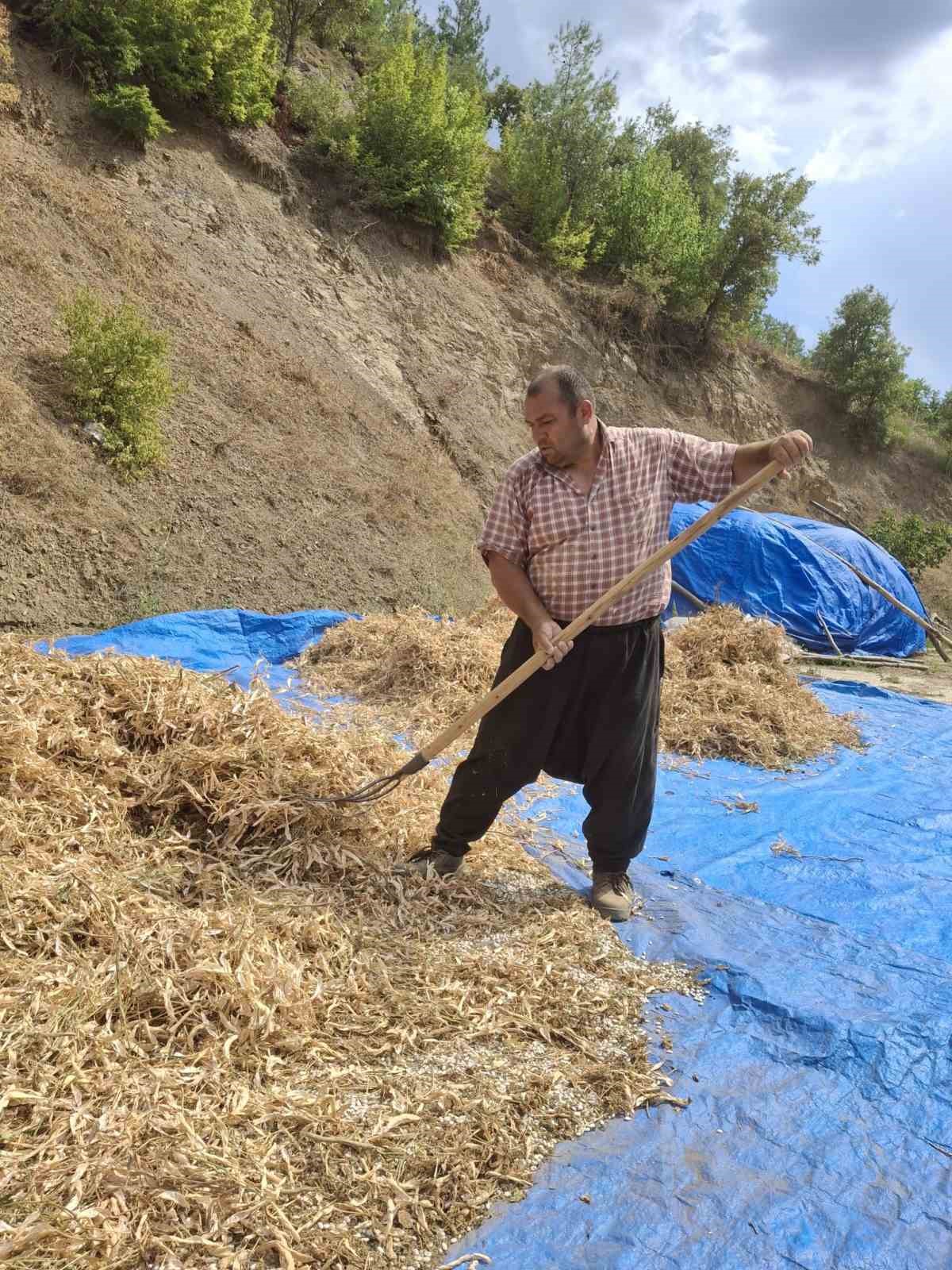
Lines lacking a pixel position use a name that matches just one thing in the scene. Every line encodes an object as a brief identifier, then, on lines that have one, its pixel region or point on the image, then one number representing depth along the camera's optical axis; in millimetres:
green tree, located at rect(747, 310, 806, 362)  21156
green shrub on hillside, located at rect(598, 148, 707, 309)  16016
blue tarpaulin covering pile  9672
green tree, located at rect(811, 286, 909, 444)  19172
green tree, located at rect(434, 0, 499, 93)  24234
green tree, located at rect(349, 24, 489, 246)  11844
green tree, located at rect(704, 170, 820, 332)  16172
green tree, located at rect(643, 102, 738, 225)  23922
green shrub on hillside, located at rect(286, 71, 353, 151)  11820
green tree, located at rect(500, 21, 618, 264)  14977
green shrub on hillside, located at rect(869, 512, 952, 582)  14844
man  2881
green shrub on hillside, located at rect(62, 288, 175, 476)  6879
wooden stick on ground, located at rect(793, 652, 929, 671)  9047
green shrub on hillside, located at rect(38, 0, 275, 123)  9000
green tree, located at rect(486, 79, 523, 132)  21000
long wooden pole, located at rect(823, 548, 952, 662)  9203
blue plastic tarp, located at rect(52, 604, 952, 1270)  1743
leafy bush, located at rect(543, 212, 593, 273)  14945
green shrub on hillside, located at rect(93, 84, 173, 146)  9078
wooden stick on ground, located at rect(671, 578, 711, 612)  8700
